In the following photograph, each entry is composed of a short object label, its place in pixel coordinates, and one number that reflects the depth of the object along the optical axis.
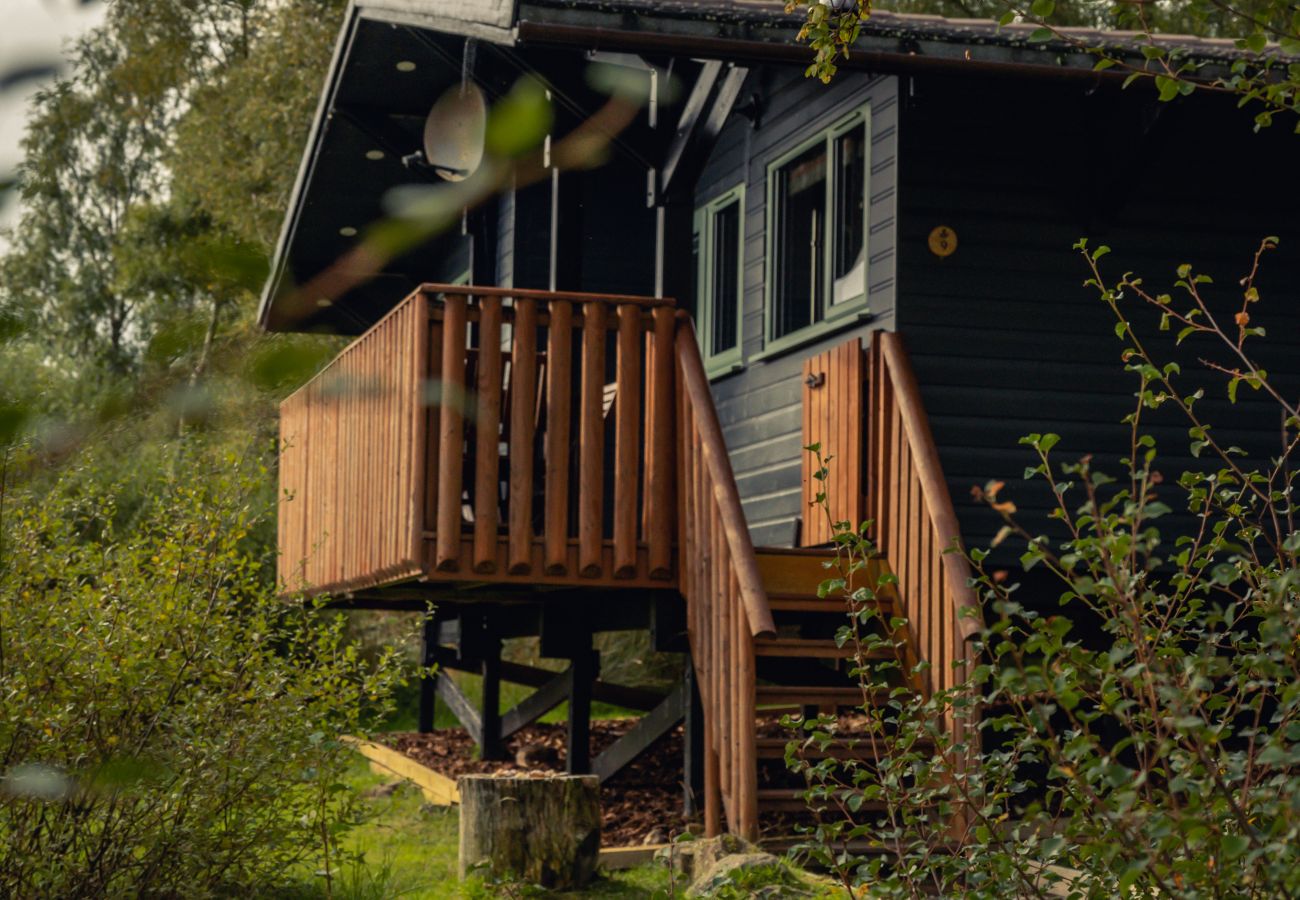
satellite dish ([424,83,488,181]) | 10.27
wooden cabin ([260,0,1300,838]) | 8.09
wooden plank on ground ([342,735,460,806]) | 10.71
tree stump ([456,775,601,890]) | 7.19
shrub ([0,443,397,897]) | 5.44
